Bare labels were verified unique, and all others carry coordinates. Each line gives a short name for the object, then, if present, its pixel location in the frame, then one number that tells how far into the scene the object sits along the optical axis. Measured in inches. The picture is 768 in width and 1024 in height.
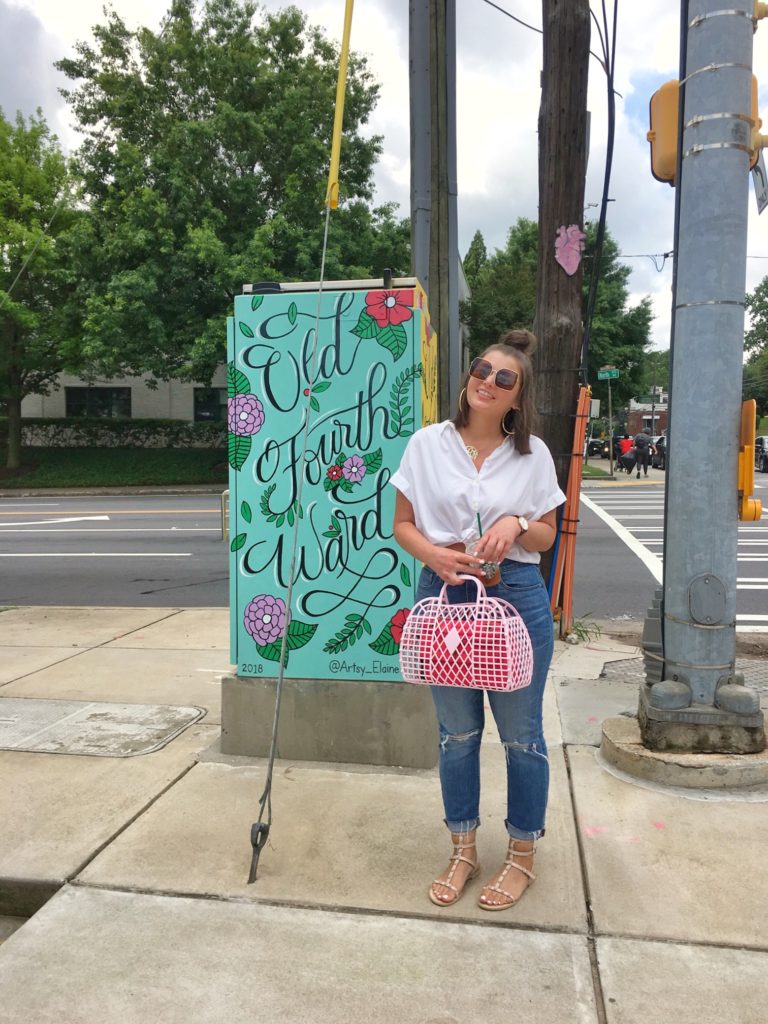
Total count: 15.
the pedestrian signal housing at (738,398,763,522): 136.9
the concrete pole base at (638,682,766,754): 139.6
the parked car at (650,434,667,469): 1514.5
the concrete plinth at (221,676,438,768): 148.5
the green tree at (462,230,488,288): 2003.0
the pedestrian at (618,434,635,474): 1267.2
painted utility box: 144.1
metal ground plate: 161.9
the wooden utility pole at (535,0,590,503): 237.1
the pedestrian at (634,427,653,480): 1211.3
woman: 103.0
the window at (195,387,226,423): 1266.0
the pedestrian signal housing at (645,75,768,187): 145.7
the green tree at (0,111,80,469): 987.3
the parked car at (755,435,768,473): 1368.1
